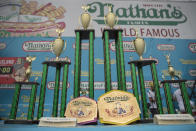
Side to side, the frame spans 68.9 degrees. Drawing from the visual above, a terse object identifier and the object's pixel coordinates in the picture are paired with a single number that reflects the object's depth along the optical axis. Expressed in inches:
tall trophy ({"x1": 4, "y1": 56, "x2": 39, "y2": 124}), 40.4
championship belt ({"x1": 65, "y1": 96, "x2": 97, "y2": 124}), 33.4
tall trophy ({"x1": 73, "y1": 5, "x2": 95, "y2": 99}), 42.8
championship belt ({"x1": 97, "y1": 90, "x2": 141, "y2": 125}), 31.6
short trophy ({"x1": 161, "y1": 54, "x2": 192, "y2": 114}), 43.5
